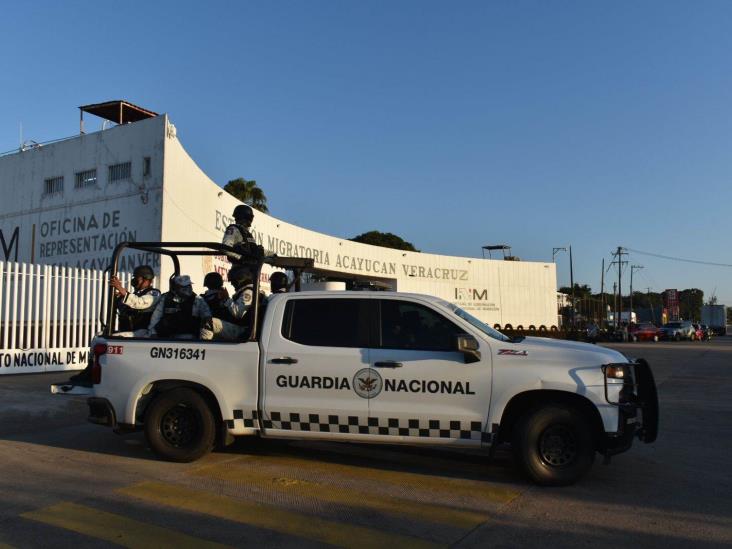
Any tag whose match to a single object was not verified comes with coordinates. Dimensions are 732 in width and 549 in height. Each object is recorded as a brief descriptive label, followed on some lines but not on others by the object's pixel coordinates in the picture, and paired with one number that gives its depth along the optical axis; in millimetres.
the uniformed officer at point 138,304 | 7121
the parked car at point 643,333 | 44844
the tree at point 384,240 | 68750
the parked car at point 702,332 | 52844
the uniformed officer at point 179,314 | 7004
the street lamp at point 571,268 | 61038
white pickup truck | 5648
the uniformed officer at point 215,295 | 7328
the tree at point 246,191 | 38125
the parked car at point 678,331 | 47938
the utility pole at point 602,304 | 60591
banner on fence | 13906
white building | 18297
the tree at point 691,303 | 138062
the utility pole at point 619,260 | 82550
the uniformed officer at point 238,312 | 6535
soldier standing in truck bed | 7295
